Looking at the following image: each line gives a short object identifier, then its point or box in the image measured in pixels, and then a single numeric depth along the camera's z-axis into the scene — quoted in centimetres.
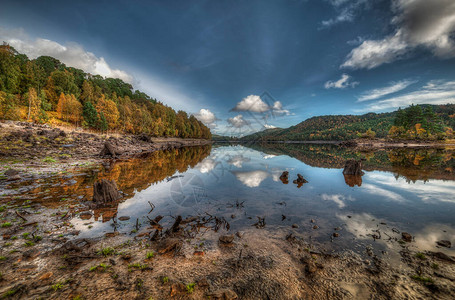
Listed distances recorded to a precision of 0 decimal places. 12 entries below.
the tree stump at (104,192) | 943
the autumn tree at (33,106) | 4341
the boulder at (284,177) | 1572
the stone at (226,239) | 596
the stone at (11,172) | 1338
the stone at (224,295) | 368
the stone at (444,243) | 578
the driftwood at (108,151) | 2927
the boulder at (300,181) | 1470
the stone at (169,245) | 540
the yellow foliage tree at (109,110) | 6381
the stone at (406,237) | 608
